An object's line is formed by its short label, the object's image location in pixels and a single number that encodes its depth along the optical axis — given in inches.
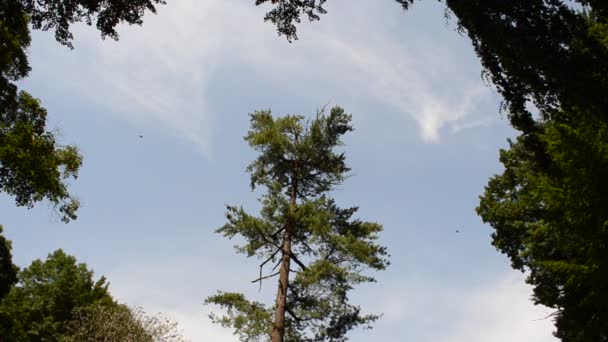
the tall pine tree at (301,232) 611.2
